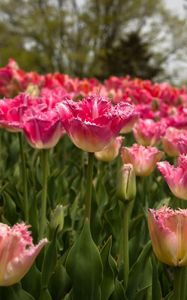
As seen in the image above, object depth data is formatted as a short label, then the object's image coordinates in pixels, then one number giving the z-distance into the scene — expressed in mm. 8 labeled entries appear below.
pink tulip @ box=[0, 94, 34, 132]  1089
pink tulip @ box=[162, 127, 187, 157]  1450
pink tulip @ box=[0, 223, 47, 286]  689
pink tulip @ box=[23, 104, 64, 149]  1074
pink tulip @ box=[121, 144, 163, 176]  1138
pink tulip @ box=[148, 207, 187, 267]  775
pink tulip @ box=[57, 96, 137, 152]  883
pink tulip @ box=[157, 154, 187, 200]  909
